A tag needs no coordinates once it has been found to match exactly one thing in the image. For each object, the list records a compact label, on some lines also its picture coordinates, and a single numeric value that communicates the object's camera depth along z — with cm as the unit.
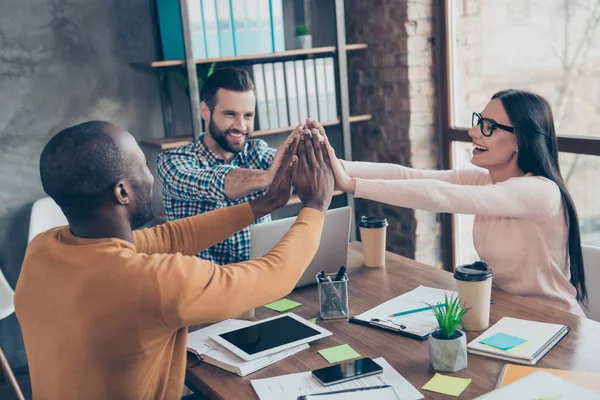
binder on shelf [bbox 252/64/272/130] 340
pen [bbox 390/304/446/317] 173
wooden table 139
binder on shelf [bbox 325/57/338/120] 360
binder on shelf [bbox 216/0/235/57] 327
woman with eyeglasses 195
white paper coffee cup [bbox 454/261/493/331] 159
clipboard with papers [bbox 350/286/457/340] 163
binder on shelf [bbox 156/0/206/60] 320
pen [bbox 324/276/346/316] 175
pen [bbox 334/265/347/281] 178
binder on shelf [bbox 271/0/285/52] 340
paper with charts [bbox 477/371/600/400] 121
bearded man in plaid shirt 243
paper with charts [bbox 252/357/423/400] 134
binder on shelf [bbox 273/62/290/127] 346
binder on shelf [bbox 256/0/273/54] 337
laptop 193
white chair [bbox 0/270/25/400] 271
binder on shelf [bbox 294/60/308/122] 352
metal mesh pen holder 175
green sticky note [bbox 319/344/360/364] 151
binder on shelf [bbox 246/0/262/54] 334
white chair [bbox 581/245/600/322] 202
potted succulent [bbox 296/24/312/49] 354
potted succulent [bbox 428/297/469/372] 140
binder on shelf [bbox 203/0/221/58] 322
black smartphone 139
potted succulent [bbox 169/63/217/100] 332
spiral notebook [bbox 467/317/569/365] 143
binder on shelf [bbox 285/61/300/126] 349
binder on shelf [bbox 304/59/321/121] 355
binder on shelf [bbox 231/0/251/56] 330
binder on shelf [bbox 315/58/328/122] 357
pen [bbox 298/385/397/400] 133
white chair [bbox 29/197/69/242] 304
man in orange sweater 124
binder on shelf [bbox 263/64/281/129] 343
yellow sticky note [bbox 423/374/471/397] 132
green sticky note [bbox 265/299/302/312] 186
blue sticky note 148
